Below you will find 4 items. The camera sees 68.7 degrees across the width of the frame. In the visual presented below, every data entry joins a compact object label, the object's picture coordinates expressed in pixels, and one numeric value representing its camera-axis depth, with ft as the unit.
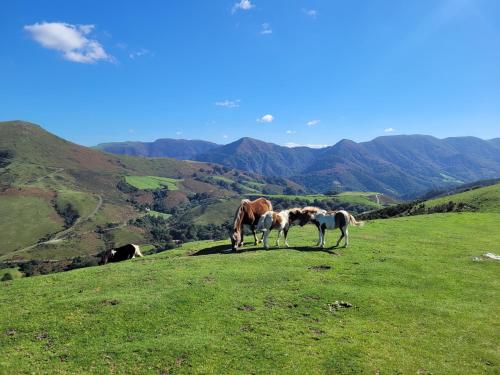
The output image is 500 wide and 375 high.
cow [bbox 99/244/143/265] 102.17
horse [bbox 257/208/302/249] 87.25
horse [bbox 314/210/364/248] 87.45
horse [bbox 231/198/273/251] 88.69
